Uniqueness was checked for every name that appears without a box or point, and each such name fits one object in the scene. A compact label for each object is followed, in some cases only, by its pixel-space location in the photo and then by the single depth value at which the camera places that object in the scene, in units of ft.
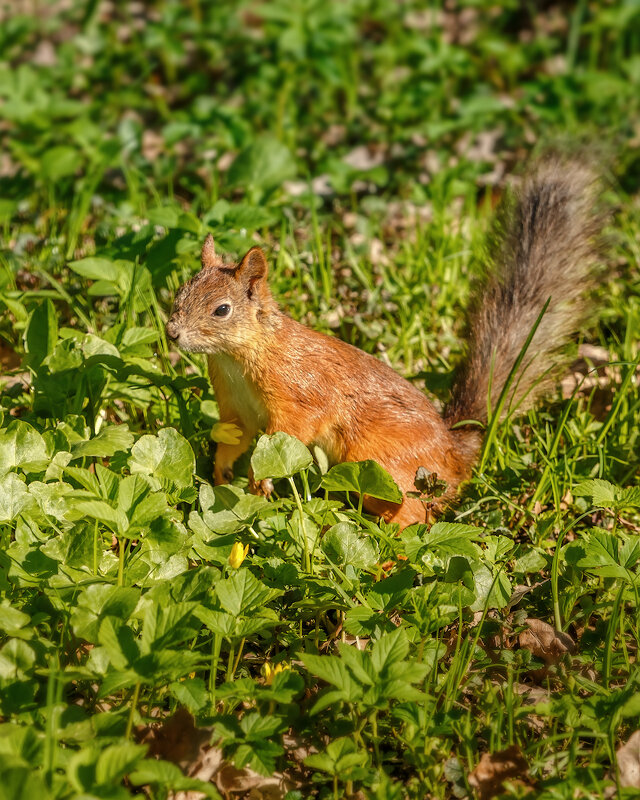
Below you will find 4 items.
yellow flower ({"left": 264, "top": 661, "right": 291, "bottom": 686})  12.53
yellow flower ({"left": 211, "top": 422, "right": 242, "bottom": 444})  15.99
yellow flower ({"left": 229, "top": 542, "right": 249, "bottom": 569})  13.38
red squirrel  15.78
